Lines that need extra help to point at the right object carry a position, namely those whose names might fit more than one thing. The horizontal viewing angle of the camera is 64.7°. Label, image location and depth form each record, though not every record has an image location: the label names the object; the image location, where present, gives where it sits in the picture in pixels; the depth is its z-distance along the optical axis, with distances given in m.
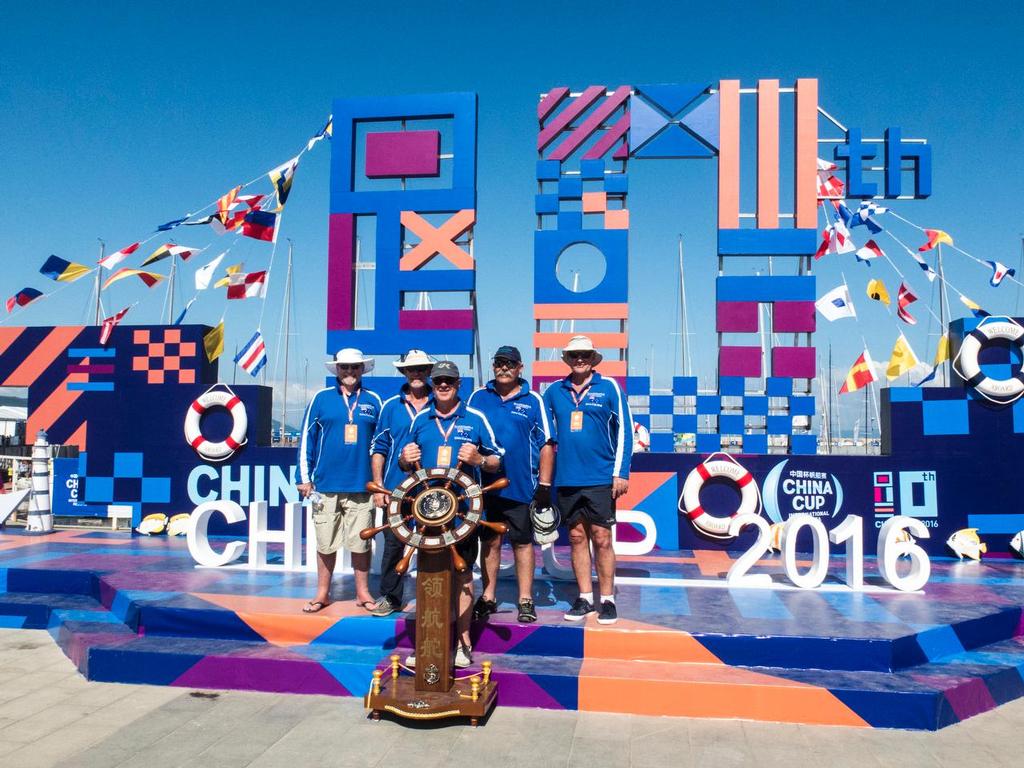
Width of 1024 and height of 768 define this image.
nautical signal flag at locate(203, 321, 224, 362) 8.88
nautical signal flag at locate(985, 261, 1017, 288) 8.44
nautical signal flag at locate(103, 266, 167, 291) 8.88
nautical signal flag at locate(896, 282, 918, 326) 8.65
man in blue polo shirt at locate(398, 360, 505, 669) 4.32
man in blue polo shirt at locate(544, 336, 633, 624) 4.89
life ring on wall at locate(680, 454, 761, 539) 7.67
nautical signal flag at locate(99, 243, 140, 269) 9.06
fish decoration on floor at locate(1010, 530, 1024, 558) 7.45
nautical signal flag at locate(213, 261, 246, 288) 9.06
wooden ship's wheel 3.99
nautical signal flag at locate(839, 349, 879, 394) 8.20
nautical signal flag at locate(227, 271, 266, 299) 9.10
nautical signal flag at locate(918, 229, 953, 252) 8.60
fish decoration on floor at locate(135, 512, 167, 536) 8.55
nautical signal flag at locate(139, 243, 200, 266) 9.03
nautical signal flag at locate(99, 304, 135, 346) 8.99
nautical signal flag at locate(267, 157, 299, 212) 9.33
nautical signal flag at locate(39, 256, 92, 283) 8.95
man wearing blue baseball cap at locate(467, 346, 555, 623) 4.80
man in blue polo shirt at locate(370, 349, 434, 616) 4.88
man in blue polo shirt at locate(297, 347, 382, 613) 5.25
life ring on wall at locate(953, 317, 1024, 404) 7.59
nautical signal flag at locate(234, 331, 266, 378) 8.95
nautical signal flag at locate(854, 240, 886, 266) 8.70
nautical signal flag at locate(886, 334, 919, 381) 8.18
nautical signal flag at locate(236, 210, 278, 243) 9.16
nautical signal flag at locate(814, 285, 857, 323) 8.30
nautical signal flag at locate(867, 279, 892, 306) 8.66
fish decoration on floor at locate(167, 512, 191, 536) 8.52
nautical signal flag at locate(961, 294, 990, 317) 7.93
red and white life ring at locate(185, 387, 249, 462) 8.49
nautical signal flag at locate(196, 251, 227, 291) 9.03
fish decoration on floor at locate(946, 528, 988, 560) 7.37
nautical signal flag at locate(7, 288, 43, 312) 9.34
